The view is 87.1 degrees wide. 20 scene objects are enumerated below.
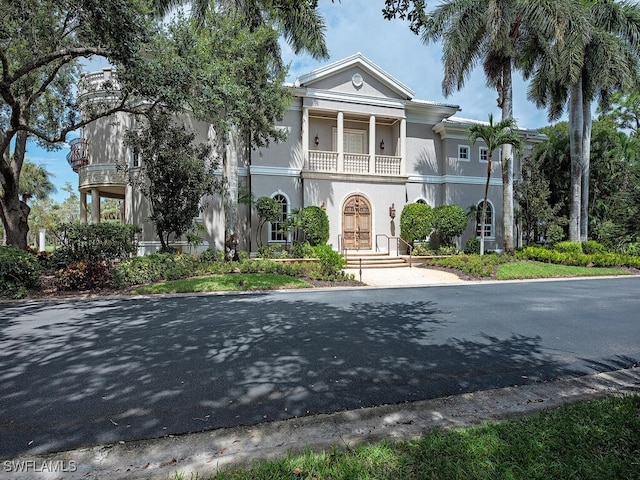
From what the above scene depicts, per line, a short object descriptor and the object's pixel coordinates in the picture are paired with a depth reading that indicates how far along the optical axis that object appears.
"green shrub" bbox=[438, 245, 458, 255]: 18.08
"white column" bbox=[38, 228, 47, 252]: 26.85
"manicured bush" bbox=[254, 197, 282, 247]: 15.62
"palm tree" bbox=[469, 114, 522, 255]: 15.63
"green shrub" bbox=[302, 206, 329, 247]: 15.84
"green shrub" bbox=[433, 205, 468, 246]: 18.00
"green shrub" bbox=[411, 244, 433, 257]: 17.72
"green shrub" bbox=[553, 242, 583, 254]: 17.00
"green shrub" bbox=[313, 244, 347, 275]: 12.57
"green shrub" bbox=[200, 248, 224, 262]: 14.26
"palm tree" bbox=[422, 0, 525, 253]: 15.62
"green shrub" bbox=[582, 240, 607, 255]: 17.28
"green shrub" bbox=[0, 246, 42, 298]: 8.95
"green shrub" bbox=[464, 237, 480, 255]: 19.09
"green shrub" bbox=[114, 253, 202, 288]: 10.39
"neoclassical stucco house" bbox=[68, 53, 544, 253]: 16.16
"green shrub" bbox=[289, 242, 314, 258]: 15.35
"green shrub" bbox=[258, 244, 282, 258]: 16.00
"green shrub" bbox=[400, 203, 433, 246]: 17.59
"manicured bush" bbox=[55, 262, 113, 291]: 9.77
